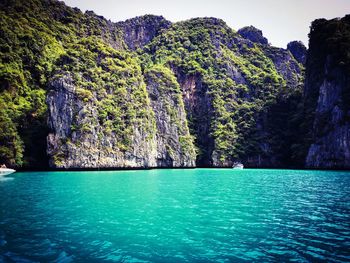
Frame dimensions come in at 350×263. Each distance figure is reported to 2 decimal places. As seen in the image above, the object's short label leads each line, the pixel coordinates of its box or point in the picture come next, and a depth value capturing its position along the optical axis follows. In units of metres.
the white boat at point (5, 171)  48.75
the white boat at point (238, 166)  93.38
